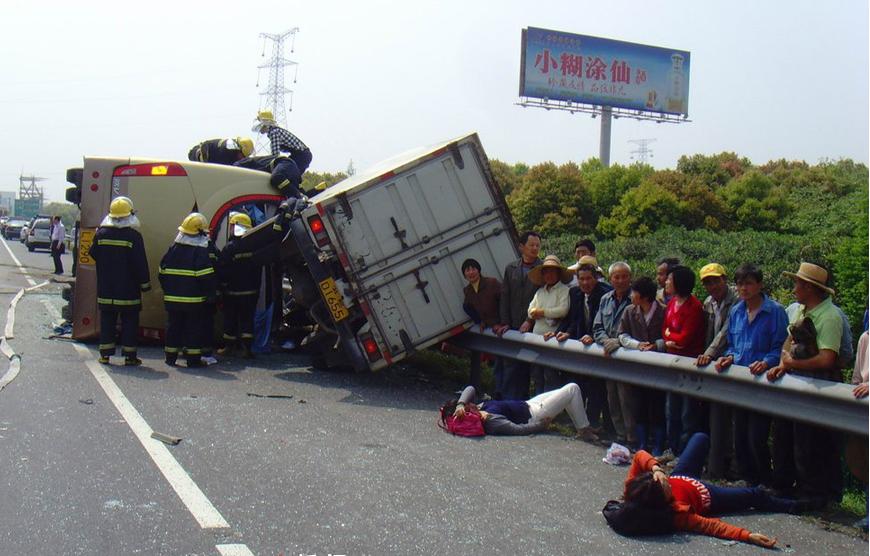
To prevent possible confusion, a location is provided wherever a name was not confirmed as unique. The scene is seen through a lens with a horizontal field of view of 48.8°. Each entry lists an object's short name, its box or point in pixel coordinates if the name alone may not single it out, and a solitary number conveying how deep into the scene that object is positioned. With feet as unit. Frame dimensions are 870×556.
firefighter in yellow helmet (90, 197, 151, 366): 36.24
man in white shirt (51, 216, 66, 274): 88.28
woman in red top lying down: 17.62
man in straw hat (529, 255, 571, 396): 29.04
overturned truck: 32.24
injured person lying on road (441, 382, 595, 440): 25.64
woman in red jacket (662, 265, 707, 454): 23.12
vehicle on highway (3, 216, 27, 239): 224.33
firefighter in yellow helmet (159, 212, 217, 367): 35.73
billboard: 127.65
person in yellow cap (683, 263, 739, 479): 22.15
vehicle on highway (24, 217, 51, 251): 149.48
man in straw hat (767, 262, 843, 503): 19.90
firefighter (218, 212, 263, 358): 37.78
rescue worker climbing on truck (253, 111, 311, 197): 41.50
